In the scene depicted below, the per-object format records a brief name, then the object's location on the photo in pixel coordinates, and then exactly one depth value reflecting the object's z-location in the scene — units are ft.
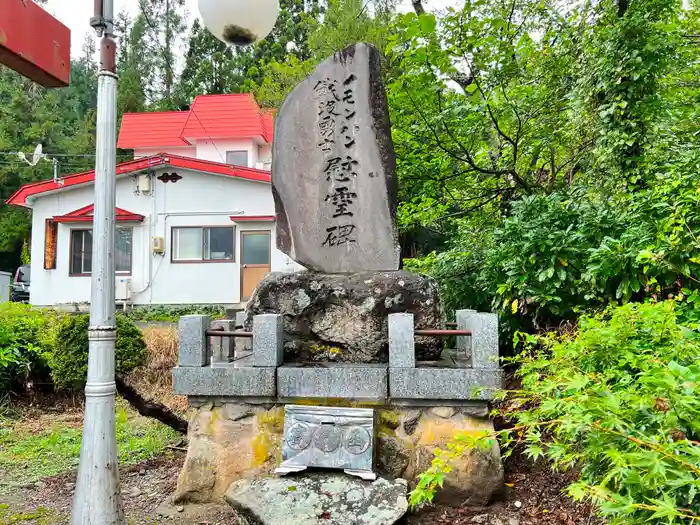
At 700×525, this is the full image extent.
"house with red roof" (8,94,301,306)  45.01
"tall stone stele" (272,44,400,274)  13.61
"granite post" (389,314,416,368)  10.58
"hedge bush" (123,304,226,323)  41.73
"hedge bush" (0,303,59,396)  20.94
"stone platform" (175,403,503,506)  10.42
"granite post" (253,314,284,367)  10.89
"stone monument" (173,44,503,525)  10.27
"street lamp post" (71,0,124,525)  9.23
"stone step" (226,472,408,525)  8.92
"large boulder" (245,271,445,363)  11.95
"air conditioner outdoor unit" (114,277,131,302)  44.96
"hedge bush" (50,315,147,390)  18.71
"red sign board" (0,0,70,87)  6.46
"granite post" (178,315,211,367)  11.06
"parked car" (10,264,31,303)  62.75
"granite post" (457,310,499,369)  10.44
